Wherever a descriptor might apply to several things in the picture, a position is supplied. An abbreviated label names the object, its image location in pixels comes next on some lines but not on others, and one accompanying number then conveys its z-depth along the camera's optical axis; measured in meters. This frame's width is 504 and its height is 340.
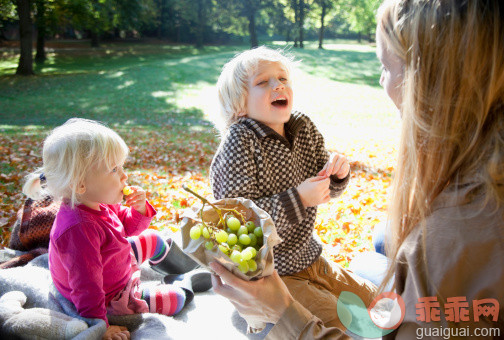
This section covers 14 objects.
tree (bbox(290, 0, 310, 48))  40.48
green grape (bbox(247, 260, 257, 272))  1.64
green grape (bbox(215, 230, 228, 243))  1.66
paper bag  1.68
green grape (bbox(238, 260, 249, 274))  1.61
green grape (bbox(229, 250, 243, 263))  1.60
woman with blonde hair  1.18
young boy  2.39
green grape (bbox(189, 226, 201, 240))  1.72
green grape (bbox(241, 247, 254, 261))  1.59
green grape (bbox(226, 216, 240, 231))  1.73
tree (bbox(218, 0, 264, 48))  34.66
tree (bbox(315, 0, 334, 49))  39.83
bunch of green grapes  1.62
